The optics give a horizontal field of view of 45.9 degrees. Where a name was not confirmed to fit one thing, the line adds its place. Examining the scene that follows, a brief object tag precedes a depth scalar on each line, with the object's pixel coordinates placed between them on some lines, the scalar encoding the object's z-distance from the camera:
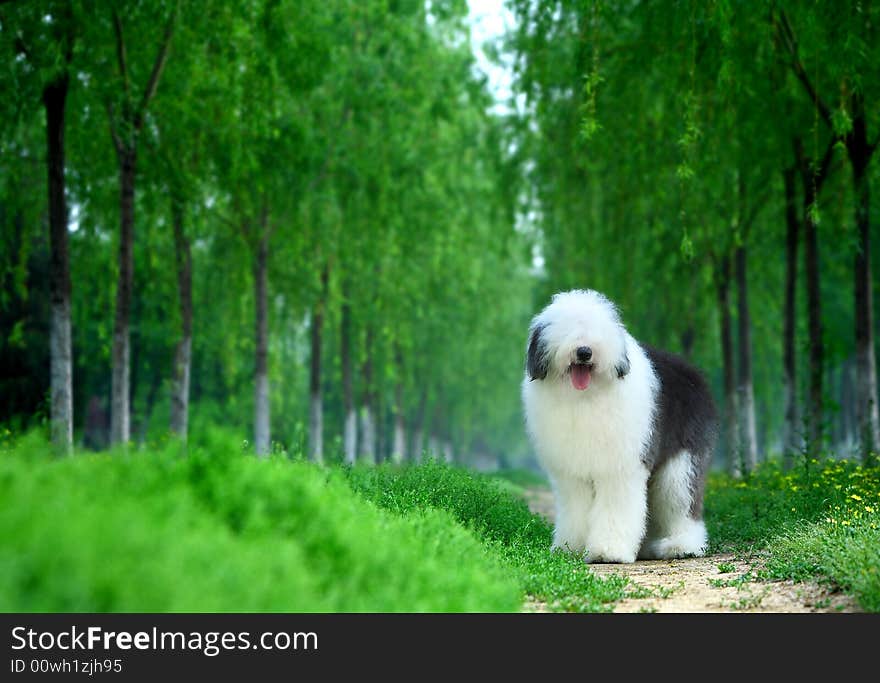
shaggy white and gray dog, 7.90
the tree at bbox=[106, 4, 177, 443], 13.44
